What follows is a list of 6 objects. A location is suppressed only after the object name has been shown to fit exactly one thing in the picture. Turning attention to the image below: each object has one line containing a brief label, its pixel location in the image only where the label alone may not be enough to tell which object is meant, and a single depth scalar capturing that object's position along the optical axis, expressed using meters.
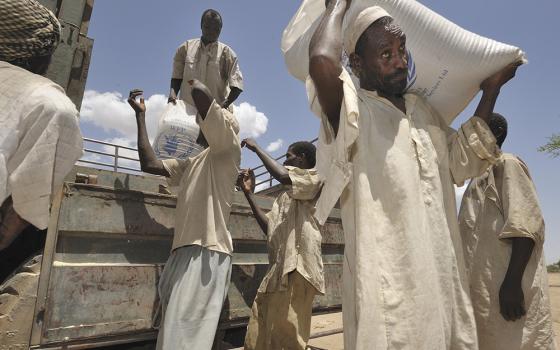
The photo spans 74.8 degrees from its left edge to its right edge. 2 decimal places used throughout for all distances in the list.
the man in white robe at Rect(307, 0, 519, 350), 0.97
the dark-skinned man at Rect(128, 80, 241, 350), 1.85
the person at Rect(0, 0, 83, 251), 0.93
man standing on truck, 3.30
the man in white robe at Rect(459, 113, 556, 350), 1.60
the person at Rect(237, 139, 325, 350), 2.31
